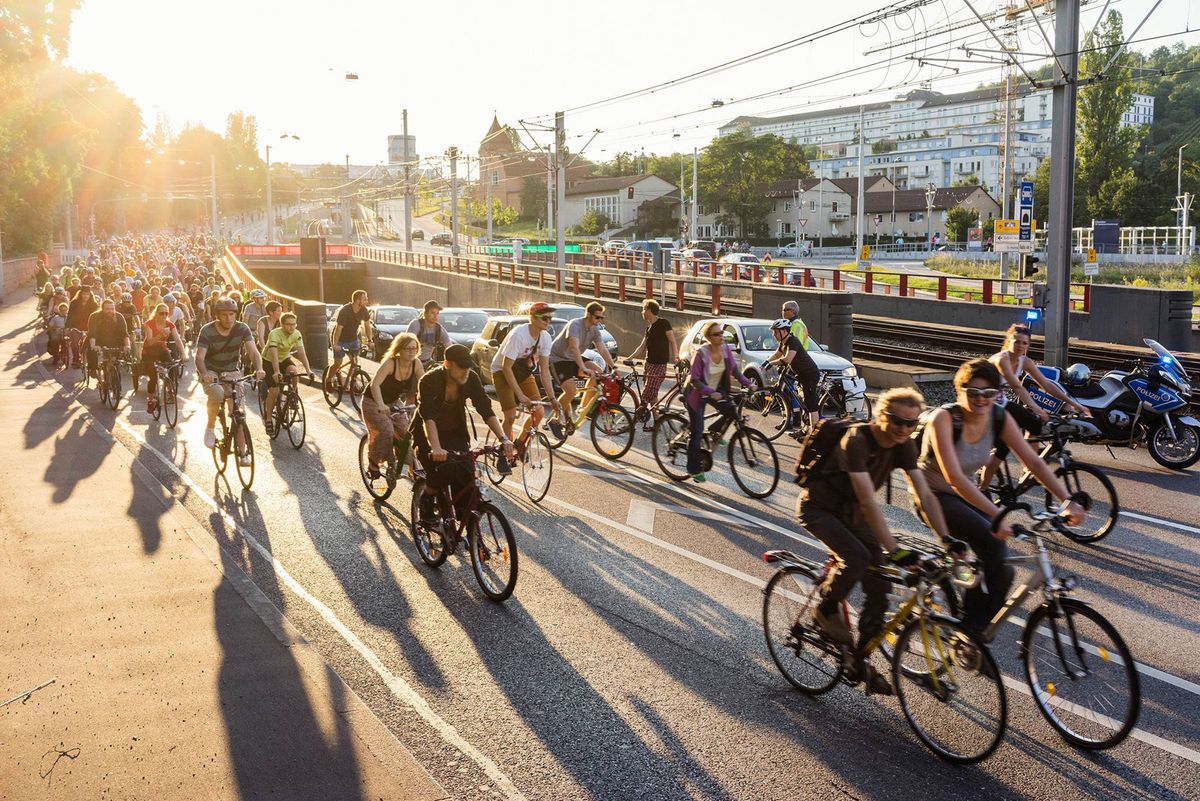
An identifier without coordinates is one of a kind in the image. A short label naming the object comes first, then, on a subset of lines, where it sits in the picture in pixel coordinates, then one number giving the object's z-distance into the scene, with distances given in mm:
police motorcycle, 12523
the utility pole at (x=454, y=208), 65750
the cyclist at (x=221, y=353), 11922
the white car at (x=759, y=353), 16766
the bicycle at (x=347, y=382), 17969
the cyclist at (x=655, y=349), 13648
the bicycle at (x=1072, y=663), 5277
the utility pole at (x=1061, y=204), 17328
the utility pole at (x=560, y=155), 43000
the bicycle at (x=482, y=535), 7832
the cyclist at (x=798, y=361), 13930
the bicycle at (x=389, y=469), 10406
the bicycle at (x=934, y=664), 5246
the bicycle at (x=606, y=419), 13508
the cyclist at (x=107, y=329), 17922
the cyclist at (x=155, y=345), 16172
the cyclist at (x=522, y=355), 11359
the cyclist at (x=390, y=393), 9773
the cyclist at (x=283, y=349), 14344
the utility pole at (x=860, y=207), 60450
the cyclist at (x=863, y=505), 5531
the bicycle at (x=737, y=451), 11281
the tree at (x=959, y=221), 86875
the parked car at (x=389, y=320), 25062
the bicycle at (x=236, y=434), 11852
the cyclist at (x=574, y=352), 13297
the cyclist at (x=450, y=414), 8039
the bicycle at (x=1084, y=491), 9273
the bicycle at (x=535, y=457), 11180
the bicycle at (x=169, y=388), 16234
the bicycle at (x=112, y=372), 17938
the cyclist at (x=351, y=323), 17531
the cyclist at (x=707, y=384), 11438
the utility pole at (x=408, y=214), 67556
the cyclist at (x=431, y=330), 15727
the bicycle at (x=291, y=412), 14438
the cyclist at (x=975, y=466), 5754
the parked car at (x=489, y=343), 19516
